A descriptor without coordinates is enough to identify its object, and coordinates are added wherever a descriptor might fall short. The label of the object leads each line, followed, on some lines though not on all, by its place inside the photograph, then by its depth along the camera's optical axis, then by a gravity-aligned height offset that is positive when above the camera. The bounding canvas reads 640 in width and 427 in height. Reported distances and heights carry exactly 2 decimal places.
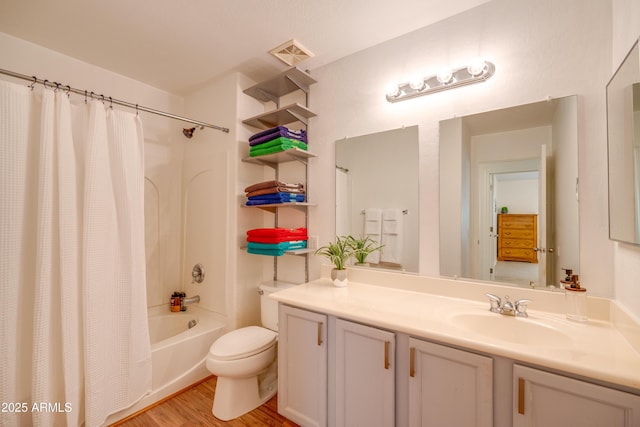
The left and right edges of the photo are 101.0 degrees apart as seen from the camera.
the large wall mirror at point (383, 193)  1.72 +0.17
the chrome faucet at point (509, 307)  1.24 -0.43
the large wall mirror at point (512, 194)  1.29 +0.13
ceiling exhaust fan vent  1.77 +1.16
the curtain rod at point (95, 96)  1.32 +0.73
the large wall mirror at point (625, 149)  0.90 +0.26
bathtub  1.79 -1.02
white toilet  1.63 -0.96
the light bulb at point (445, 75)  1.53 +0.83
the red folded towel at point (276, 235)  1.96 -0.14
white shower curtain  1.31 -0.25
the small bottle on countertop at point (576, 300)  1.16 -0.37
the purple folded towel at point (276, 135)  1.97 +0.63
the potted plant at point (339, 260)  1.77 -0.29
